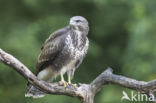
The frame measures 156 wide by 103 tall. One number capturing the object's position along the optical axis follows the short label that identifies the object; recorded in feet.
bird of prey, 57.11
